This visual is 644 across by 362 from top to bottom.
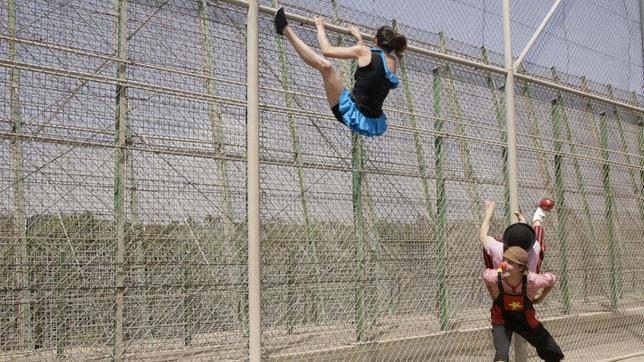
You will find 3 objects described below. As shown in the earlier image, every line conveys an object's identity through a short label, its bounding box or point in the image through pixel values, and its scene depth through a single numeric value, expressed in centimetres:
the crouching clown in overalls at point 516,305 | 455
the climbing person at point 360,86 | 370
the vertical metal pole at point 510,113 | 564
